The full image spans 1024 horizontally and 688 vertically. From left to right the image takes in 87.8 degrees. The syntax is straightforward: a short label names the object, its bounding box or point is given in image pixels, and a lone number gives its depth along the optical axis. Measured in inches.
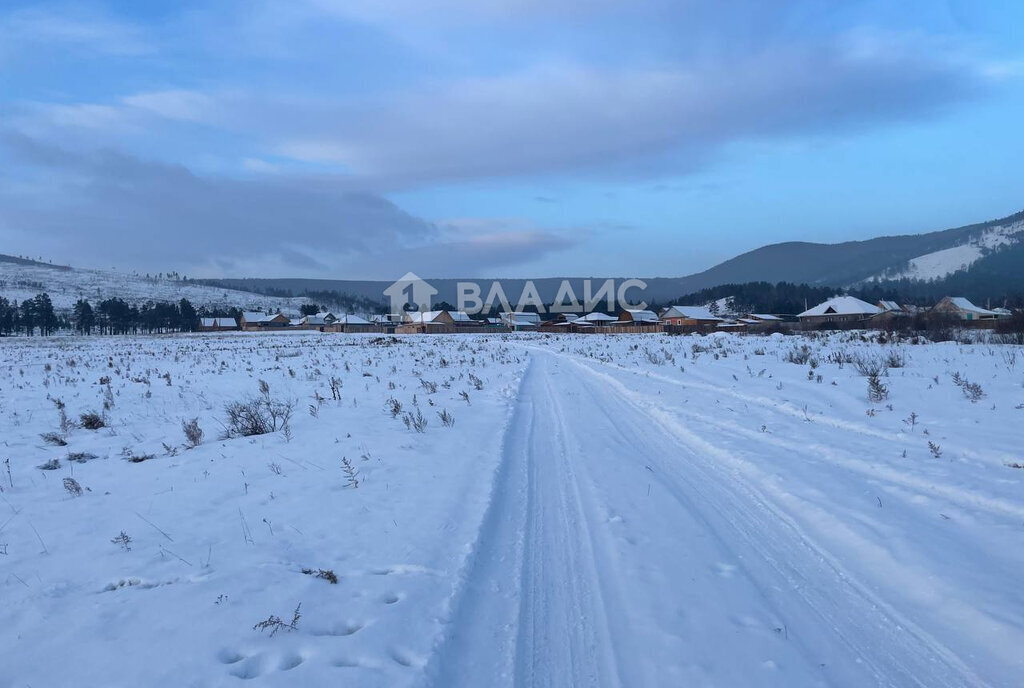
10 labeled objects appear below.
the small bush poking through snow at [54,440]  338.0
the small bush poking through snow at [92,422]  390.9
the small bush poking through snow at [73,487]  238.8
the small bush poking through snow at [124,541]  178.4
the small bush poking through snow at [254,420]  364.8
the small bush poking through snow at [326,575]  155.4
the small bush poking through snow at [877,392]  400.8
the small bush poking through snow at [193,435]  335.6
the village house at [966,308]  2985.5
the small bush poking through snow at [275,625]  130.3
